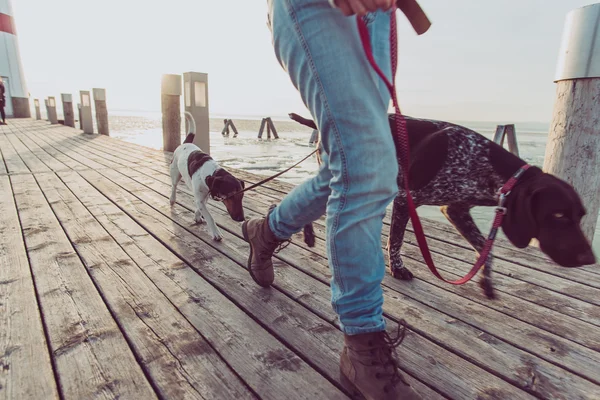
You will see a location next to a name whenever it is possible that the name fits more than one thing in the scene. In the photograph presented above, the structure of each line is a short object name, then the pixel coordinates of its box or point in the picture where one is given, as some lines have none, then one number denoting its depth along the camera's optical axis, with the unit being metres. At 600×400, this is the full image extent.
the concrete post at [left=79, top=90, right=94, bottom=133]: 11.82
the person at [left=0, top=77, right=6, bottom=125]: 11.02
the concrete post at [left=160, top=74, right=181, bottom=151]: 6.65
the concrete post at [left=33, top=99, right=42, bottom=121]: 19.08
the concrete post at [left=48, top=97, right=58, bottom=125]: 16.09
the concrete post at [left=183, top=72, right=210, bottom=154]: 6.02
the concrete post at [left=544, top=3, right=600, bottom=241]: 2.27
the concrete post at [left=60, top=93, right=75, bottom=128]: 14.53
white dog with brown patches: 2.74
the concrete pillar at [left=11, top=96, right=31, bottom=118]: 19.59
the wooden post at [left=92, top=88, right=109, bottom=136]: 11.30
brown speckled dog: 1.62
